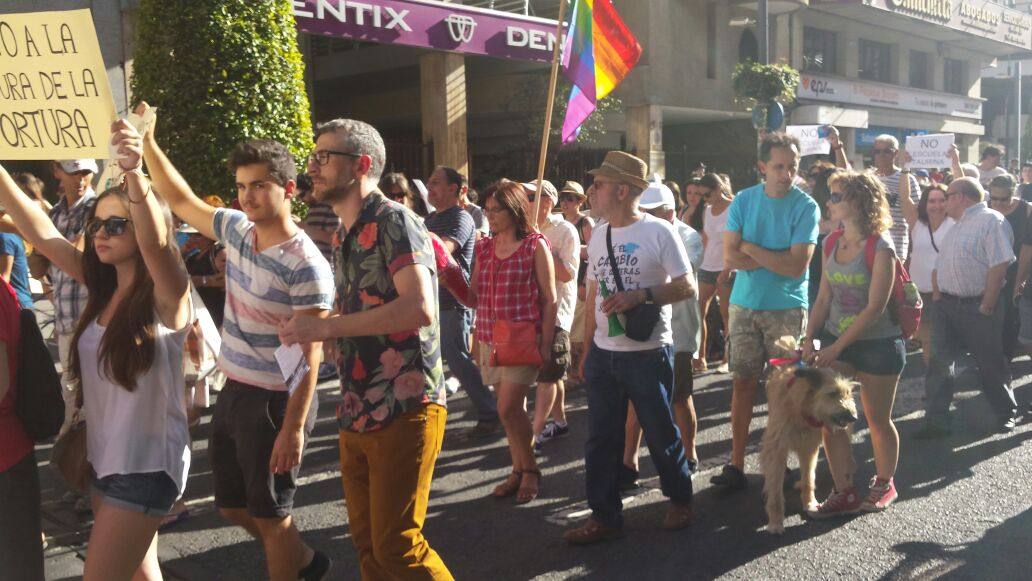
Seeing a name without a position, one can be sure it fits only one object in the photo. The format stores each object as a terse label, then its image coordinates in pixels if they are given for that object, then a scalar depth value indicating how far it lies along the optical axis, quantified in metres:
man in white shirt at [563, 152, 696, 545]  4.73
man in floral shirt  3.12
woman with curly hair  5.09
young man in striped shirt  3.41
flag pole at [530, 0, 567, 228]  5.47
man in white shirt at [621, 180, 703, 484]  5.79
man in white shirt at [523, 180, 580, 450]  6.09
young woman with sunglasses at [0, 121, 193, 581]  3.06
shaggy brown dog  4.79
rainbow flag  6.66
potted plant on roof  15.41
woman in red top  5.48
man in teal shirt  5.39
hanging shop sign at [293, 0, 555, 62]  13.77
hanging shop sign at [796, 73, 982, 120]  27.60
